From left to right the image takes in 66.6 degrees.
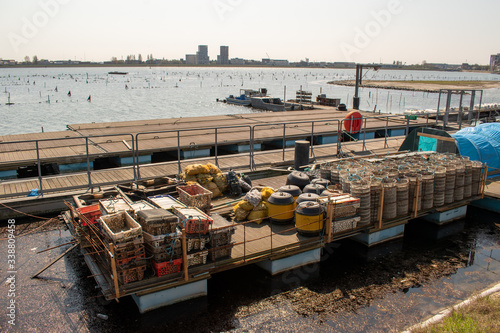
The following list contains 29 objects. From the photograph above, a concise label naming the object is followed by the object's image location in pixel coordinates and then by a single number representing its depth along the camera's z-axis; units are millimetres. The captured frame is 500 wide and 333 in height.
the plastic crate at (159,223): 8141
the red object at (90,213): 9875
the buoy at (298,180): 12828
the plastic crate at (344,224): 10477
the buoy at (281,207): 10836
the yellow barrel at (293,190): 11422
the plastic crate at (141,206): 9791
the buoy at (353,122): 20703
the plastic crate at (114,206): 9423
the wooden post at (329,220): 10219
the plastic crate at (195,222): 8547
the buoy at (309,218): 10156
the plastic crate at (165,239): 8047
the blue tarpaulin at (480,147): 16484
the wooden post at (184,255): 8164
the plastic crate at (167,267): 8094
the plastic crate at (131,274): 7777
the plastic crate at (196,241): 8516
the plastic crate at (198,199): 10352
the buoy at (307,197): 10687
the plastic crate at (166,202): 9862
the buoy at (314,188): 11672
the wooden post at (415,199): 12031
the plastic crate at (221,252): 8968
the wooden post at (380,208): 11195
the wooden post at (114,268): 7488
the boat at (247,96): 69375
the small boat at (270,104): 54156
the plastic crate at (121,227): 7730
